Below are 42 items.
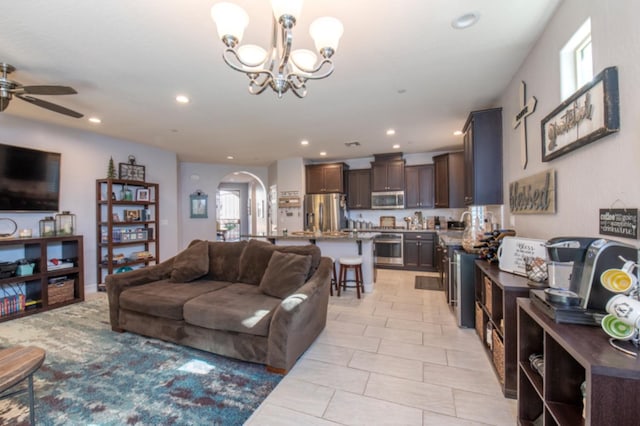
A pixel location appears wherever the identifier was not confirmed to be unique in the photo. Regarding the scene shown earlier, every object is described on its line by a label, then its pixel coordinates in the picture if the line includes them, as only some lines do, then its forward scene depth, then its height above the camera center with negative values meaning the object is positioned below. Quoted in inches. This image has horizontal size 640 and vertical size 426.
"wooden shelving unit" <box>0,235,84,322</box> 139.2 -31.9
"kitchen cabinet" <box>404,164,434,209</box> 240.8 +24.3
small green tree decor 184.5 +30.9
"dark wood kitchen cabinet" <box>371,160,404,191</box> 245.8 +35.1
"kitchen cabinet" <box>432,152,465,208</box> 218.1 +27.6
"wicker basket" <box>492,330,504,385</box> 77.4 -43.2
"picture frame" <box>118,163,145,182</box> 195.8 +33.0
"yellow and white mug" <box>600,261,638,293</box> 40.2 -10.3
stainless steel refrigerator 248.5 +1.7
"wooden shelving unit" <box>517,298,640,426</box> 32.4 -24.5
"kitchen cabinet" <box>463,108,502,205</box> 124.8 +26.4
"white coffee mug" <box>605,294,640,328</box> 35.5 -13.4
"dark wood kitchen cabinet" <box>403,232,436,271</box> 227.8 -32.3
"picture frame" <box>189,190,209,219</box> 281.4 +10.5
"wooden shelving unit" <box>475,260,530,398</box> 70.5 -33.2
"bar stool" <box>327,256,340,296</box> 174.3 -43.0
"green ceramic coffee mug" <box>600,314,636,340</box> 37.1 -16.6
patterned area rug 68.6 -50.7
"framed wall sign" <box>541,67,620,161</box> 52.9 +22.0
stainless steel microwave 246.4 +12.6
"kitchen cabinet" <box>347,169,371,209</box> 260.5 +24.2
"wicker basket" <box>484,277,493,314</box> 90.7 -28.6
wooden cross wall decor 96.8 +35.3
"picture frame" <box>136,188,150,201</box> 203.5 +16.2
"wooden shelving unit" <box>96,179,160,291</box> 182.4 -7.6
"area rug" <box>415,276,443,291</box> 180.9 -50.0
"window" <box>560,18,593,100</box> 67.5 +39.8
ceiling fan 92.4 +44.1
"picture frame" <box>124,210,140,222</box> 197.3 +0.3
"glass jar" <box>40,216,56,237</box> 156.9 -6.1
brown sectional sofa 86.8 -31.5
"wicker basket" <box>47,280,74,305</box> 149.6 -42.9
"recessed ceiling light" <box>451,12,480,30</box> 74.1 +54.3
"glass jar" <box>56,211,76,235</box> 163.2 -4.3
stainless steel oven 236.8 -32.4
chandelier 56.8 +41.2
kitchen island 175.6 -20.8
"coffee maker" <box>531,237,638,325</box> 44.2 -13.0
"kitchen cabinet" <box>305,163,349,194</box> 254.7 +34.7
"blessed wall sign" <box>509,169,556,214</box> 80.0 +6.1
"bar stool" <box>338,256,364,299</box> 160.9 -33.2
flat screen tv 142.9 +20.8
